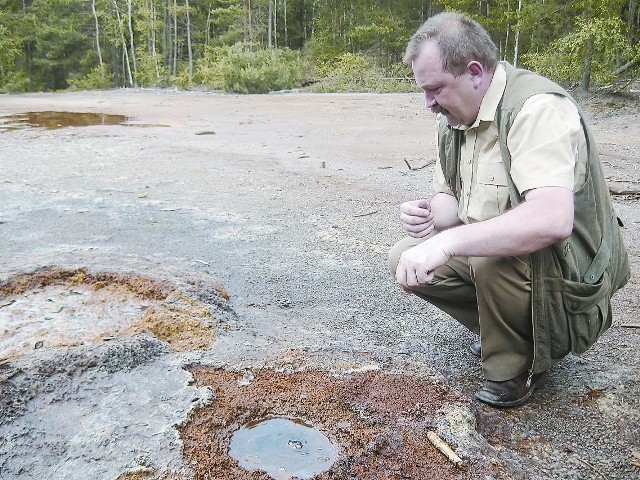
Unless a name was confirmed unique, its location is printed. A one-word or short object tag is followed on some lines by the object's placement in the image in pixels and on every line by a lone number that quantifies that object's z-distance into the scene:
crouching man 1.97
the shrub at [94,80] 35.78
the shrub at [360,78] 23.58
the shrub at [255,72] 23.84
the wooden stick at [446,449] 1.85
